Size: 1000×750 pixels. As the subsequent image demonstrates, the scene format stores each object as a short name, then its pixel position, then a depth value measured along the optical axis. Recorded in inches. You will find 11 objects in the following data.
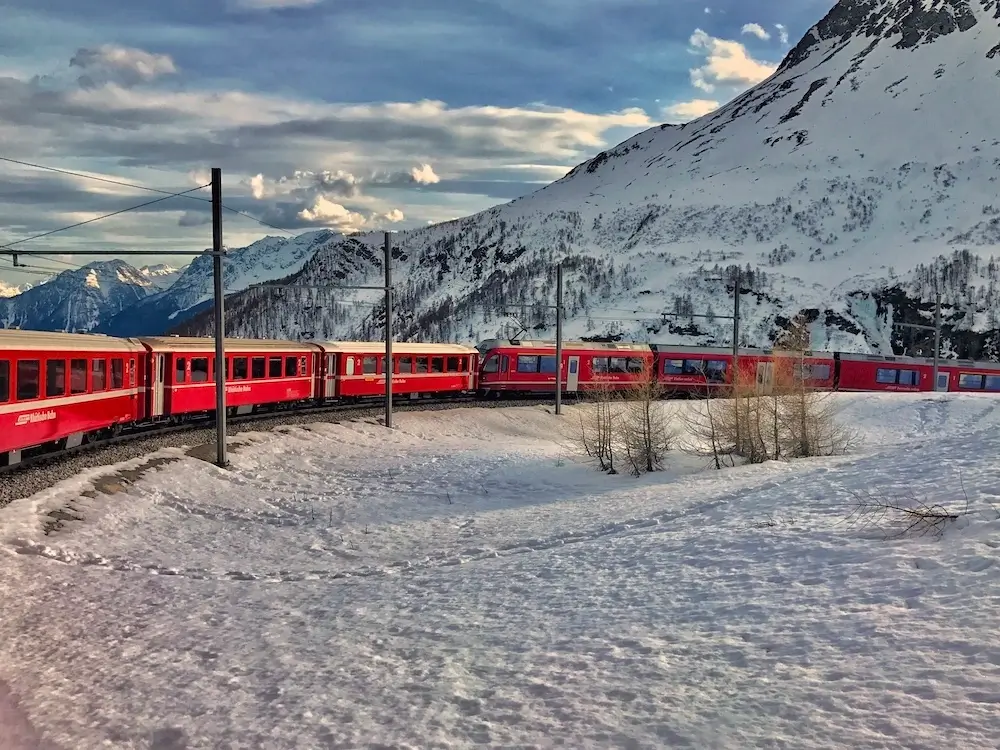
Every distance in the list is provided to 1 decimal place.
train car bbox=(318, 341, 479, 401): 1428.4
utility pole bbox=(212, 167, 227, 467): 815.1
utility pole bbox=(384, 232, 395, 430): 1224.8
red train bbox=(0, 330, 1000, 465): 732.0
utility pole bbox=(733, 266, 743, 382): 1472.8
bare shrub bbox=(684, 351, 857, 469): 940.6
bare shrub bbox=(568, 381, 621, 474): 1000.9
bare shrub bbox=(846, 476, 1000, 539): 407.4
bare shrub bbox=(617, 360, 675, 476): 968.3
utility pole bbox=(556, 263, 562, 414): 1444.4
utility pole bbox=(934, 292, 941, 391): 1703.2
